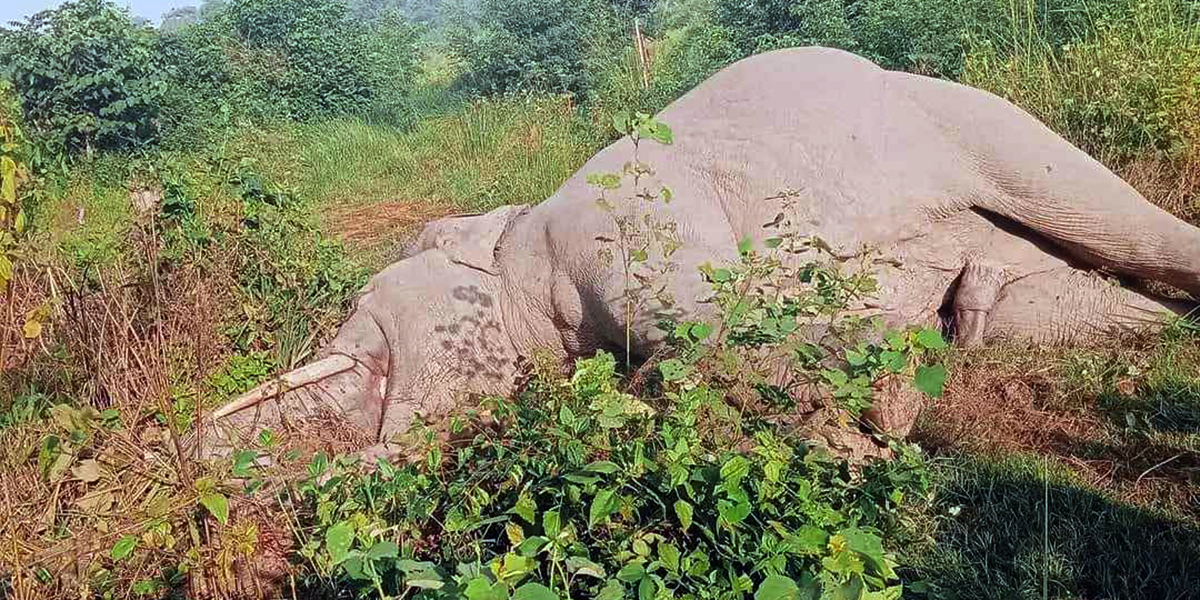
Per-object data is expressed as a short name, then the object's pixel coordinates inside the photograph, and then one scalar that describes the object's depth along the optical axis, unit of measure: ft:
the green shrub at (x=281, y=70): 45.93
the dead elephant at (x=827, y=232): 13.19
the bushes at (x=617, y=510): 7.00
